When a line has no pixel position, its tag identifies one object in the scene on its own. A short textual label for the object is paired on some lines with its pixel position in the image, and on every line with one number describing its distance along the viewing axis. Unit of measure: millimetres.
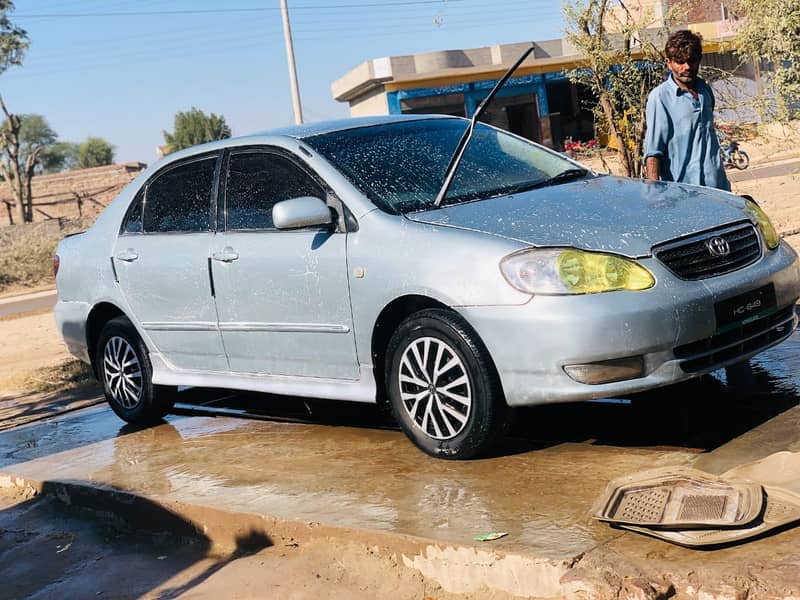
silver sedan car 4633
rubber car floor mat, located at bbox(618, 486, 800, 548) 3637
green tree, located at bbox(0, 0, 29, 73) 41094
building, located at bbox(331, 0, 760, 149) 41938
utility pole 31641
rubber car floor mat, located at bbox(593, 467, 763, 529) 3785
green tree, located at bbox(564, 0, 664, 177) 12719
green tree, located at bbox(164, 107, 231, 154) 85812
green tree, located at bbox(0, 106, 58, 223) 41800
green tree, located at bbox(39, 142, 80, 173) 103081
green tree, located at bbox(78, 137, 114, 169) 95875
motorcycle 26531
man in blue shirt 6379
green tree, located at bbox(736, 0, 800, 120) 9273
